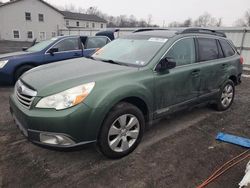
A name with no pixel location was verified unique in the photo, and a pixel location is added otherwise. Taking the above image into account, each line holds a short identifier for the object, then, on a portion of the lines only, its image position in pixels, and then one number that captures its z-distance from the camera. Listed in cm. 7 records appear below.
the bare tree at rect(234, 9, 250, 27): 6425
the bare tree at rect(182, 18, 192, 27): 6754
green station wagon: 247
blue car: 623
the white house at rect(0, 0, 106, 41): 3269
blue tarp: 349
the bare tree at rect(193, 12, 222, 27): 7894
